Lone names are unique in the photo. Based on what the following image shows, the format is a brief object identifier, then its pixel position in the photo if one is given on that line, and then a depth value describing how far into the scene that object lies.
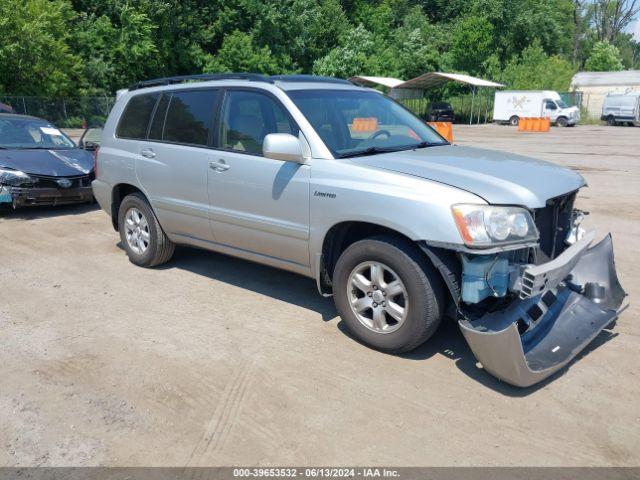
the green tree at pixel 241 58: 40.19
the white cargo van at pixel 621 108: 38.47
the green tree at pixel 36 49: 28.34
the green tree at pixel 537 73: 47.98
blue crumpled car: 8.50
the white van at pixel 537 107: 39.12
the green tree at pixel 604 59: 74.25
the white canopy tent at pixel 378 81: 40.12
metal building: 49.34
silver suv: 3.68
